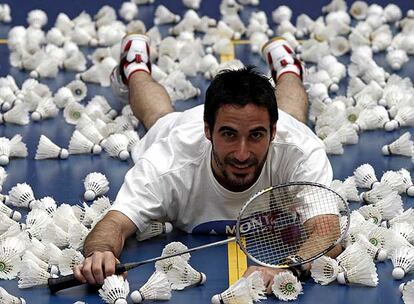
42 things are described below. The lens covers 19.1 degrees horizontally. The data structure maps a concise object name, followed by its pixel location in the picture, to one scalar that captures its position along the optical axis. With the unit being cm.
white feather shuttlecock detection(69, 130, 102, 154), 704
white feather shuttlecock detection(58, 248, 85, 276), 562
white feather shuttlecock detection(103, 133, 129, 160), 696
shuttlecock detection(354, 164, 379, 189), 657
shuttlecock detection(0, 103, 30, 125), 740
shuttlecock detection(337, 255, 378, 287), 556
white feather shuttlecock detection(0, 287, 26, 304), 529
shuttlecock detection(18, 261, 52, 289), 554
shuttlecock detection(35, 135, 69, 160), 696
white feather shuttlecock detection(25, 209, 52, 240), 596
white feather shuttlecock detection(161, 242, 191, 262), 569
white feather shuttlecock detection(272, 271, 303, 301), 544
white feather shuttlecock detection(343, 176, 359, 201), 639
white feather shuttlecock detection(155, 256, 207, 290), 554
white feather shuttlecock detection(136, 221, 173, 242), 601
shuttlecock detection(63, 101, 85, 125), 747
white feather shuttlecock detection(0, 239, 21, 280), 564
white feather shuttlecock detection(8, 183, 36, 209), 634
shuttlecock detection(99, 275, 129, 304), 533
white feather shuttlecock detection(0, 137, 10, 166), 686
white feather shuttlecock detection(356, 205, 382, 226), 614
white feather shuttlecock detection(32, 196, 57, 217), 621
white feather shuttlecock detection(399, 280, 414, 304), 536
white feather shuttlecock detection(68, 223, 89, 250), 584
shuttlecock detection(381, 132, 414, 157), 697
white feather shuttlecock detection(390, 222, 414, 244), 592
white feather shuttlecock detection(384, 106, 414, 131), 738
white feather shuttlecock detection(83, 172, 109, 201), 646
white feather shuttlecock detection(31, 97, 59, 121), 750
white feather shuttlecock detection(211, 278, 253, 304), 536
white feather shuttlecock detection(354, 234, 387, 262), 578
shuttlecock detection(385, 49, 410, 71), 835
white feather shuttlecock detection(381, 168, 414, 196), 649
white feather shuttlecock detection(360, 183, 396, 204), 636
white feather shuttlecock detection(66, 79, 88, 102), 784
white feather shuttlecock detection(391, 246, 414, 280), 564
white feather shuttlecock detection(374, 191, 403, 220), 618
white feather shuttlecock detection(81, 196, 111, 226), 611
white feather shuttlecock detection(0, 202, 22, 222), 617
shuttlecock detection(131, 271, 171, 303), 541
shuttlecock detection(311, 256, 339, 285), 557
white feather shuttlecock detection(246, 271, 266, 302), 539
